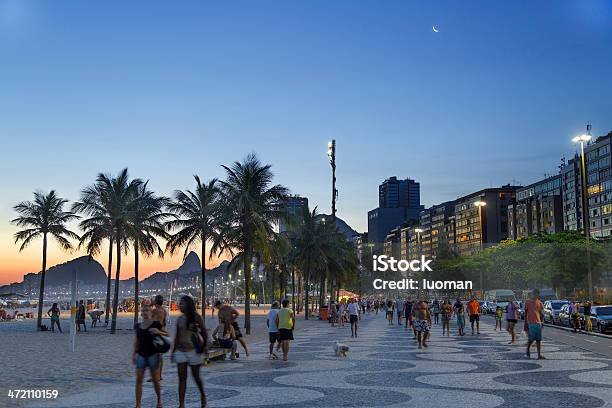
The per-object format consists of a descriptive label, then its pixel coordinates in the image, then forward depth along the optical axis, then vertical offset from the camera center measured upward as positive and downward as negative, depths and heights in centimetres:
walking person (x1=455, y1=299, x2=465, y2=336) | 3216 -171
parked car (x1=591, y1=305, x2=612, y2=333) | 3356 -180
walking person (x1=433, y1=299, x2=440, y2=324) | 4946 -199
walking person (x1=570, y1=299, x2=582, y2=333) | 3522 -180
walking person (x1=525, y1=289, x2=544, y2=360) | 1892 -98
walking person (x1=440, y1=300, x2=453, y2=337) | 3191 -134
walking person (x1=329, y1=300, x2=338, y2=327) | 4461 -196
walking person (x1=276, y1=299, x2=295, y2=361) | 1931 -123
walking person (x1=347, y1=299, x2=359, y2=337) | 3075 -134
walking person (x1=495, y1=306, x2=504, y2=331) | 3750 -172
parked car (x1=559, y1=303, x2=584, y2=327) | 4050 -205
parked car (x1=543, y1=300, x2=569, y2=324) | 4485 -185
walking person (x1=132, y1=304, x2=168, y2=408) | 1052 -106
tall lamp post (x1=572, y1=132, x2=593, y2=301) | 4540 +666
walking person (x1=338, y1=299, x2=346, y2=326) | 4254 -181
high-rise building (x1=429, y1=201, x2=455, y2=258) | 17750 +930
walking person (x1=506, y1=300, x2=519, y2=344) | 2611 -132
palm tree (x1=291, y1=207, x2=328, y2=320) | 5381 +309
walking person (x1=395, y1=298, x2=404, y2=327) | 4578 -175
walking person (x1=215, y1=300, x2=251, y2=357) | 1877 -83
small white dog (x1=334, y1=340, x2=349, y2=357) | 2020 -195
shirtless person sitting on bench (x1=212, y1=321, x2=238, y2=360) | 1891 -145
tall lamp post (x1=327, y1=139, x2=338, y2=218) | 4500 +811
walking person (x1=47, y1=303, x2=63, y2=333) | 3878 -175
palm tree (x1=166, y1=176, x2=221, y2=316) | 3938 +365
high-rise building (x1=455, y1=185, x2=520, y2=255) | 19100 +1859
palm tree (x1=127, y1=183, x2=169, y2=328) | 3550 +319
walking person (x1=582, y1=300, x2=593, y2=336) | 3491 -184
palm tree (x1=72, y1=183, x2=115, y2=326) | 3547 +364
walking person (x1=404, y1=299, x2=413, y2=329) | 3810 -154
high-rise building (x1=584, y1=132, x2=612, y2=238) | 12900 +1852
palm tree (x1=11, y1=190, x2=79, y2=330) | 3875 +360
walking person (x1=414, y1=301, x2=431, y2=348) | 2345 -134
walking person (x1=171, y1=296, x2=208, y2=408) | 1051 -92
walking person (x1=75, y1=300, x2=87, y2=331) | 3742 -172
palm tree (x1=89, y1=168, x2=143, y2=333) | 3481 +422
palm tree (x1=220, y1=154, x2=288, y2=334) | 3322 +379
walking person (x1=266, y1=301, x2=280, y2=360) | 1968 -137
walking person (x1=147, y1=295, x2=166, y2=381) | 1097 -50
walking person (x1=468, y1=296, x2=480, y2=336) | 3154 -124
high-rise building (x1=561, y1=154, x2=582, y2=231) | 13975 +1799
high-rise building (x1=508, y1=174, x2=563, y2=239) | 15450 +1712
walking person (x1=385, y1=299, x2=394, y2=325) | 4727 -196
